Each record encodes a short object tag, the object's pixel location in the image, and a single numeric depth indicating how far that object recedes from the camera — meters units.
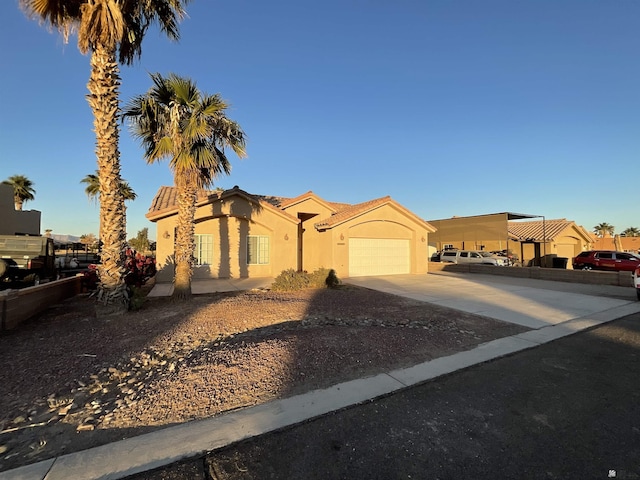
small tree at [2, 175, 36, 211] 34.96
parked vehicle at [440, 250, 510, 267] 24.03
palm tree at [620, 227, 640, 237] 62.28
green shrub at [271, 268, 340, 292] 12.23
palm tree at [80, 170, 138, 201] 30.95
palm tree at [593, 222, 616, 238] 60.14
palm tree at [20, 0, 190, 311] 7.73
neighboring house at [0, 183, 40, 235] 23.70
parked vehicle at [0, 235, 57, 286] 11.73
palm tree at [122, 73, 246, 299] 10.02
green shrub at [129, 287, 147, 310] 8.45
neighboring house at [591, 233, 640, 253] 41.46
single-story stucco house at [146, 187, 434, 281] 16.48
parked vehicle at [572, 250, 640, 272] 21.79
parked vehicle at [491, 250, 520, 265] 25.74
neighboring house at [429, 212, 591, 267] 27.67
